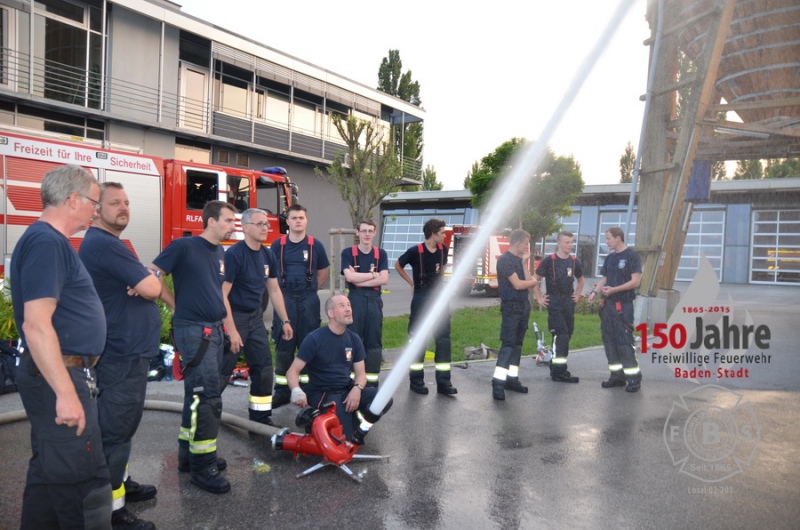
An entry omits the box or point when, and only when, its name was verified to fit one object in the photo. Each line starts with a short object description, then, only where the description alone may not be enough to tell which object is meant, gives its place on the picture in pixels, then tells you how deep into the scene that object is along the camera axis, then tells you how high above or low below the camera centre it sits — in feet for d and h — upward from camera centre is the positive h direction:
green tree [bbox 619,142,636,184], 153.07 +22.31
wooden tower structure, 33.65 +10.22
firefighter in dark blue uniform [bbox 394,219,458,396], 21.86 -1.84
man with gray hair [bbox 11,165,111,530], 8.04 -1.96
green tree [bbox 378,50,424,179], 133.18 +35.77
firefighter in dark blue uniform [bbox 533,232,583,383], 24.57 -2.19
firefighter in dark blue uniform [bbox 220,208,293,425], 16.07 -1.87
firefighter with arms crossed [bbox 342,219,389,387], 20.24 -1.75
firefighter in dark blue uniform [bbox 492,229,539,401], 22.18 -2.16
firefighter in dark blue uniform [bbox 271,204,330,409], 19.60 -1.43
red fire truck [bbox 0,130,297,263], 33.50 +2.85
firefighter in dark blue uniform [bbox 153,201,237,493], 12.67 -2.25
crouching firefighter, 14.84 -3.49
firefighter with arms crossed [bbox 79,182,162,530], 10.61 -1.94
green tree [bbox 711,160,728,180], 133.43 +18.75
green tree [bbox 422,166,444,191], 162.81 +16.42
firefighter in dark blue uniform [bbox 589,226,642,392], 23.40 -2.49
